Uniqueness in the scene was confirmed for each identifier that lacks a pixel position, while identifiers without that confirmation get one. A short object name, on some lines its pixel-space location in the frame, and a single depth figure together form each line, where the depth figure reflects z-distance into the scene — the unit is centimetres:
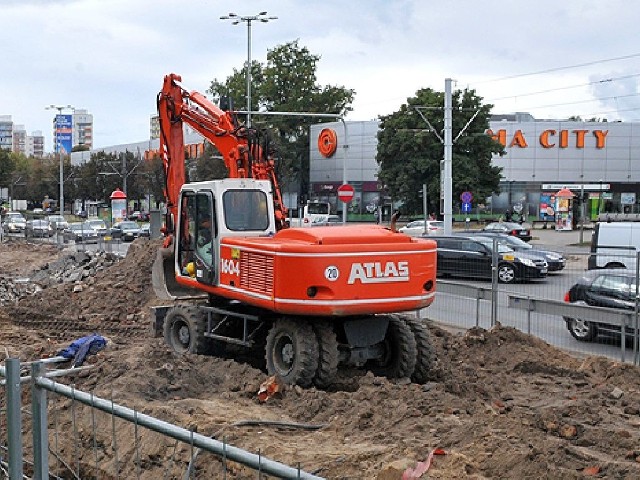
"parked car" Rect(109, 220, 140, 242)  4957
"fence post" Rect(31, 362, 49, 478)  466
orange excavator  992
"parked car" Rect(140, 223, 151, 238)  4979
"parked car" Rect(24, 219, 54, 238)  4948
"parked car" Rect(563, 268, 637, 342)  1298
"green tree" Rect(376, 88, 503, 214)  5644
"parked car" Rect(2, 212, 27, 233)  5881
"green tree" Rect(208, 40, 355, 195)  7431
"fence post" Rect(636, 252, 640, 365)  1231
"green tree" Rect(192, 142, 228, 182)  6353
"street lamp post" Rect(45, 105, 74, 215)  6164
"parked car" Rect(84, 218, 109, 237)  4755
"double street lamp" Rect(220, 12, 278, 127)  3905
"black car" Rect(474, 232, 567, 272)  1398
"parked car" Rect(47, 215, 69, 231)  5411
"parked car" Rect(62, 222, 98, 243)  4280
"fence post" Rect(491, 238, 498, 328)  1460
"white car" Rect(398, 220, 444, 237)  4422
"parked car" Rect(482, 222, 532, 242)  4376
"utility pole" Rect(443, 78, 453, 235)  3028
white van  2264
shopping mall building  6825
